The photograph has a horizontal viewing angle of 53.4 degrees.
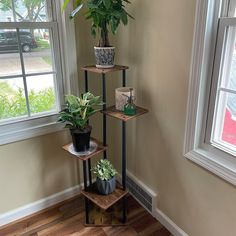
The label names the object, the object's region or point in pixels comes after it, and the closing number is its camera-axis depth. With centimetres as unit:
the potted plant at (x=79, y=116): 146
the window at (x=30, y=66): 153
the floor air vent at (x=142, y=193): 181
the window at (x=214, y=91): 114
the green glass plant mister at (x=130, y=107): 154
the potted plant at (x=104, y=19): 139
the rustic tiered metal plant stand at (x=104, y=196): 157
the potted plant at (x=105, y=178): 165
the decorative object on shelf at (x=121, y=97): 157
